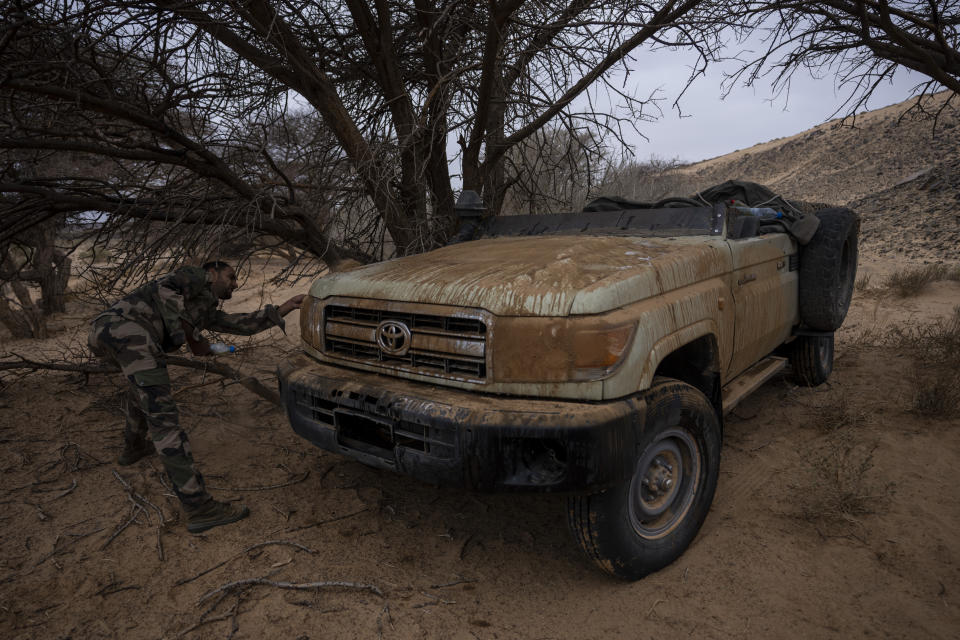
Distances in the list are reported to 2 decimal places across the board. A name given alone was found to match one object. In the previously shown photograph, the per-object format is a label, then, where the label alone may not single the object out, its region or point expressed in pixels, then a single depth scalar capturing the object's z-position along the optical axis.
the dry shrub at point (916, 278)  8.48
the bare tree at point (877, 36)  4.43
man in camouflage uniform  2.94
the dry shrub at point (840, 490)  2.78
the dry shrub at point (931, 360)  3.80
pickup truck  2.07
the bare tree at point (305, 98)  4.10
